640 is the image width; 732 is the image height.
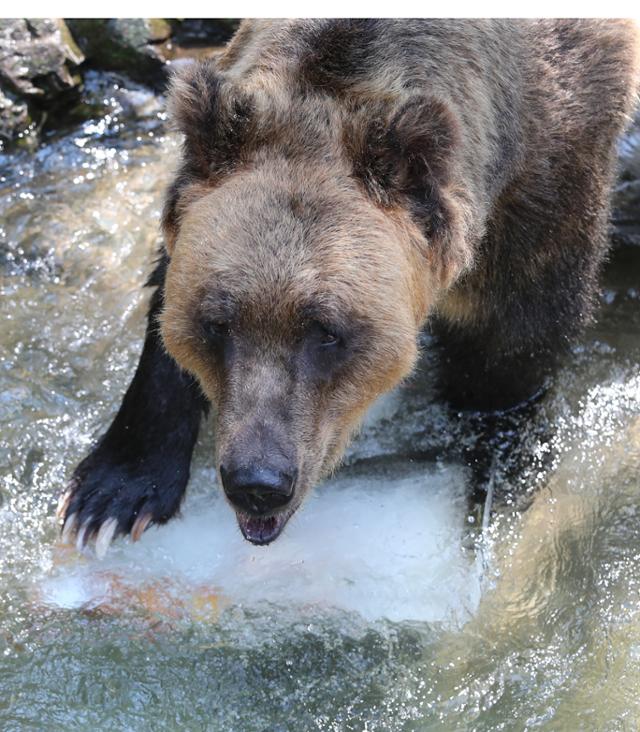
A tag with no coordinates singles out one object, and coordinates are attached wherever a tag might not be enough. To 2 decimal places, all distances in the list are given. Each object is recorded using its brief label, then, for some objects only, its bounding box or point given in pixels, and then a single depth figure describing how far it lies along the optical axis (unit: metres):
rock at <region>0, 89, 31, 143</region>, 11.98
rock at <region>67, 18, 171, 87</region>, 12.82
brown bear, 5.50
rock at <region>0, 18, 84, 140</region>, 12.03
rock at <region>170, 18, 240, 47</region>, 13.34
